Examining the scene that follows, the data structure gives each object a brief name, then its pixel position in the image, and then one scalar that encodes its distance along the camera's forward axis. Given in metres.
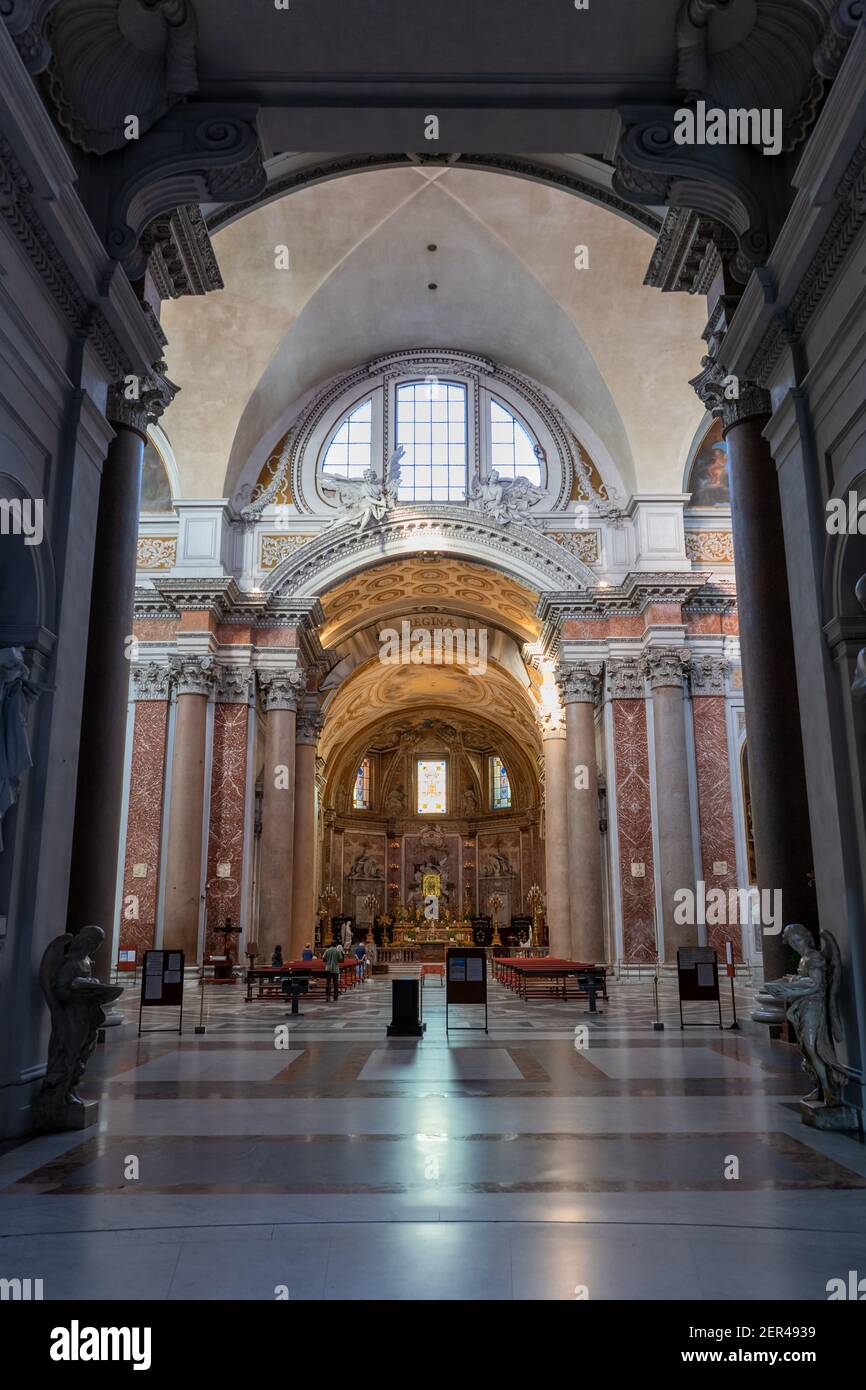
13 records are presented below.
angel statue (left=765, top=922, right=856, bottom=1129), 5.84
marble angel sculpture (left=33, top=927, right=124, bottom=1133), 5.97
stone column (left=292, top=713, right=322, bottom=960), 23.33
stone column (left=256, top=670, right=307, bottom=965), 20.98
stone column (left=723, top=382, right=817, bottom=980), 8.66
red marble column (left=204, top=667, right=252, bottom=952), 20.58
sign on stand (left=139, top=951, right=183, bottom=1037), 11.12
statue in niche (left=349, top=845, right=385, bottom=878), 43.83
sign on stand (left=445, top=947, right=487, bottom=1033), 11.25
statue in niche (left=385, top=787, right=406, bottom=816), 45.56
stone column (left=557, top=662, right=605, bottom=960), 21.05
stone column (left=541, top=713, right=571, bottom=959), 23.55
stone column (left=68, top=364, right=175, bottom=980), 8.26
